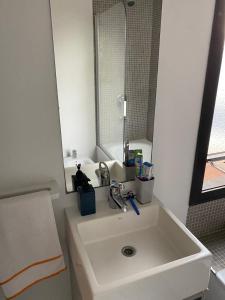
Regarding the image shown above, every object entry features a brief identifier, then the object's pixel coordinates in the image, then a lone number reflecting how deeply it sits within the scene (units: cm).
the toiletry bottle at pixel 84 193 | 123
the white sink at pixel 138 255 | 93
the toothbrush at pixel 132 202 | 130
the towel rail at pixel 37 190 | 114
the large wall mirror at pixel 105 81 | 114
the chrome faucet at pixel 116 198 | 131
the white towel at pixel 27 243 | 106
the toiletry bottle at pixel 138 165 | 136
